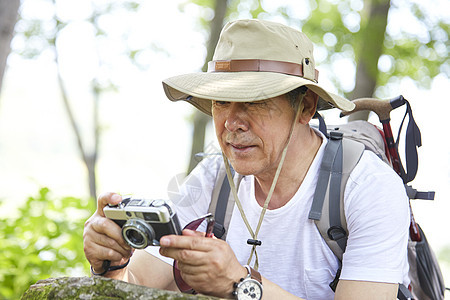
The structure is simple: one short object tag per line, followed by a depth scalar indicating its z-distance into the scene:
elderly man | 1.90
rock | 1.63
